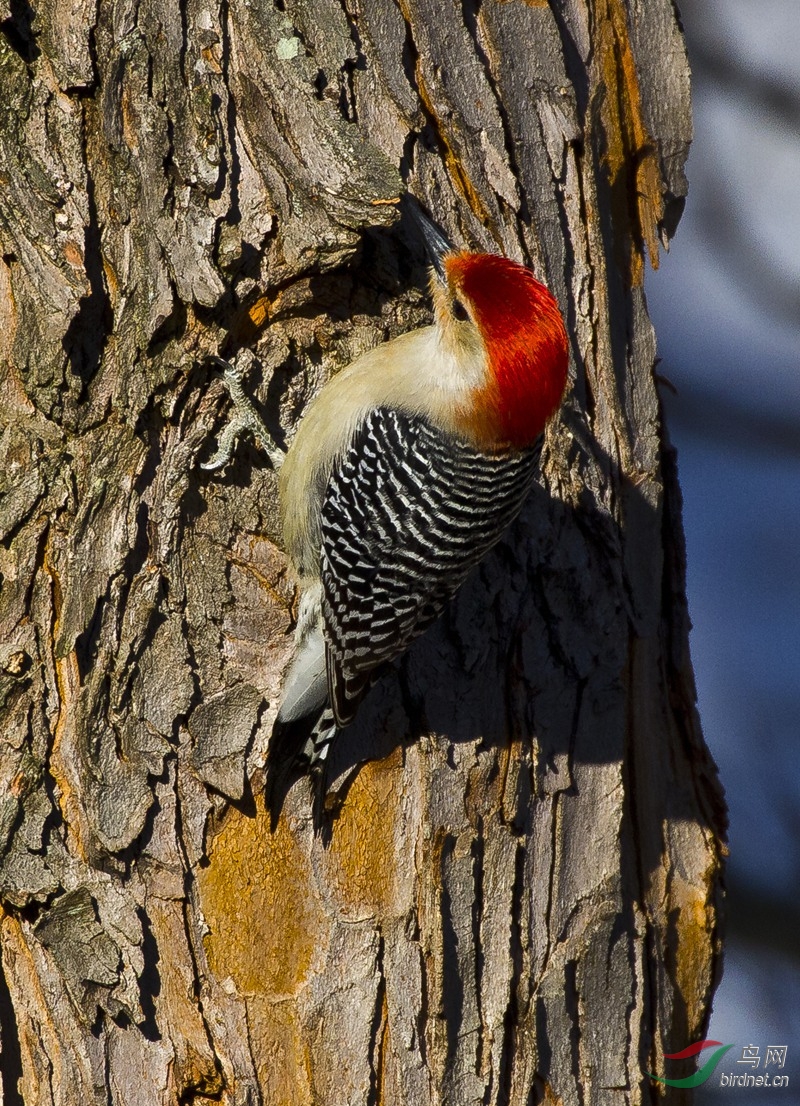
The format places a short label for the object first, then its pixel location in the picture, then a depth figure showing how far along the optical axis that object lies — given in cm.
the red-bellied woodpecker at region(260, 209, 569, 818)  706
